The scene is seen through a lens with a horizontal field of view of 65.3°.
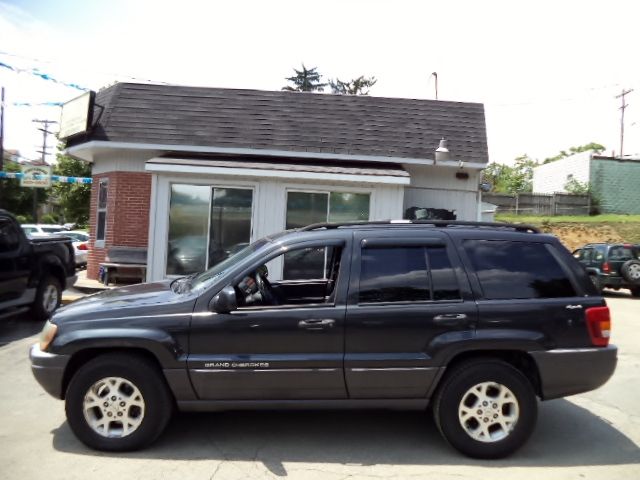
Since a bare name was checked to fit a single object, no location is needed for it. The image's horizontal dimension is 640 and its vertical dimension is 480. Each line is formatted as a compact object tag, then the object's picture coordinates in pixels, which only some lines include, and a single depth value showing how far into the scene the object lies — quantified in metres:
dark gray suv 3.72
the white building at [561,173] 30.19
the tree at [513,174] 49.31
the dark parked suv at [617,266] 14.48
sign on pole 26.80
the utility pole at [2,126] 33.39
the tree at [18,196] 42.57
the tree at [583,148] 69.50
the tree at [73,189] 34.12
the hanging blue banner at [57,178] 24.53
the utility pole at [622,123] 49.06
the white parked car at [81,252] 18.17
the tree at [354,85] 52.19
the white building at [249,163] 10.99
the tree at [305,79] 48.69
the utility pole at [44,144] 38.88
